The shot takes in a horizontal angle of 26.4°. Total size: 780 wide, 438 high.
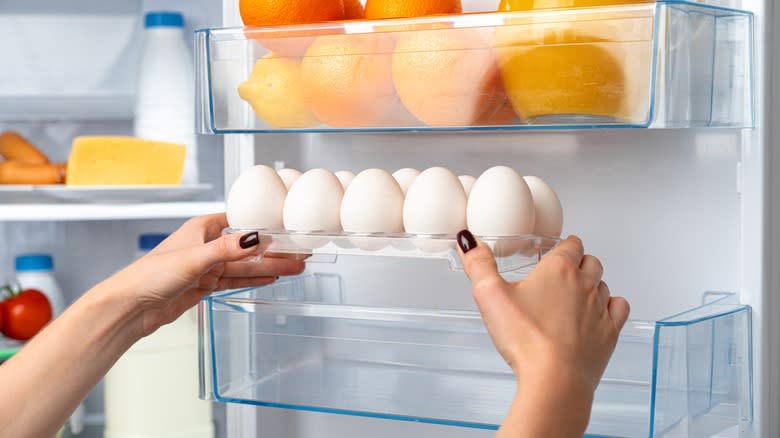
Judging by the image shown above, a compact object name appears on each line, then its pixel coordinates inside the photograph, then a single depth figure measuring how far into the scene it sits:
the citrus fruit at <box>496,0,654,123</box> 1.15
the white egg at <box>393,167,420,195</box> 1.28
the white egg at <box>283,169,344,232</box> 1.23
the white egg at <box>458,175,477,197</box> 1.25
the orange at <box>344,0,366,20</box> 1.33
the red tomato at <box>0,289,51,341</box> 1.71
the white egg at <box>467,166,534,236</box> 1.18
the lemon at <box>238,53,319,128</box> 1.27
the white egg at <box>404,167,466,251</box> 1.20
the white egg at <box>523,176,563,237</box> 1.23
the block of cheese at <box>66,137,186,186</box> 1.64
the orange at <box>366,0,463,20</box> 1.24
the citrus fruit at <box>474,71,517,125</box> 1.21
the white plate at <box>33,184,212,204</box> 1.61
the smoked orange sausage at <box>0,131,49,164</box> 1.75
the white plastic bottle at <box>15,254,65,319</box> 1.80
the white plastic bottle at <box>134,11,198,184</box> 1.72
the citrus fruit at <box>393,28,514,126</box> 1.20
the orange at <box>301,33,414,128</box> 1.24
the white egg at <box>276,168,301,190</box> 1.29
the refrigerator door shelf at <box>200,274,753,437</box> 1.20
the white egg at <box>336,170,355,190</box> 1.29
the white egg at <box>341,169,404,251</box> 1.21
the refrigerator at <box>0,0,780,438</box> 1.19
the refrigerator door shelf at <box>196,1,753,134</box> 1.16
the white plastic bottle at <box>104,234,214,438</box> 1.63
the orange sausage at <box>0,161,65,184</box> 1.69
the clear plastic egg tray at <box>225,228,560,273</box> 1.18
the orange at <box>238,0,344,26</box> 1.27
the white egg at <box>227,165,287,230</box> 1.24
